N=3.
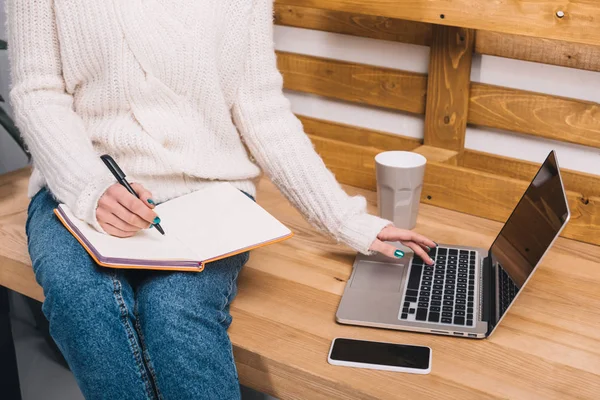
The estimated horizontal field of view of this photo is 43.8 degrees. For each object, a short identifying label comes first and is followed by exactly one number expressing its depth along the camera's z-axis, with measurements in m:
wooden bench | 1.08
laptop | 1.12
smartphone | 1.07
